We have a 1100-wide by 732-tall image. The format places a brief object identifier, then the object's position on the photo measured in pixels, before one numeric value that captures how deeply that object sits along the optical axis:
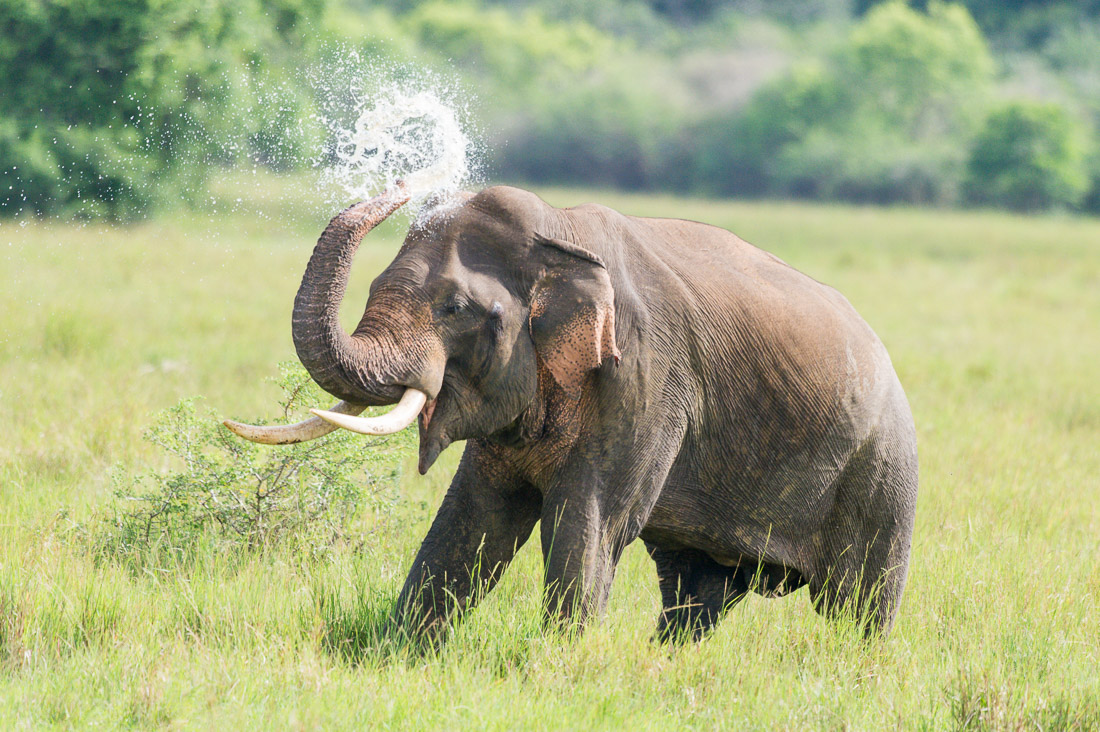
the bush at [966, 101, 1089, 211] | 124.62
